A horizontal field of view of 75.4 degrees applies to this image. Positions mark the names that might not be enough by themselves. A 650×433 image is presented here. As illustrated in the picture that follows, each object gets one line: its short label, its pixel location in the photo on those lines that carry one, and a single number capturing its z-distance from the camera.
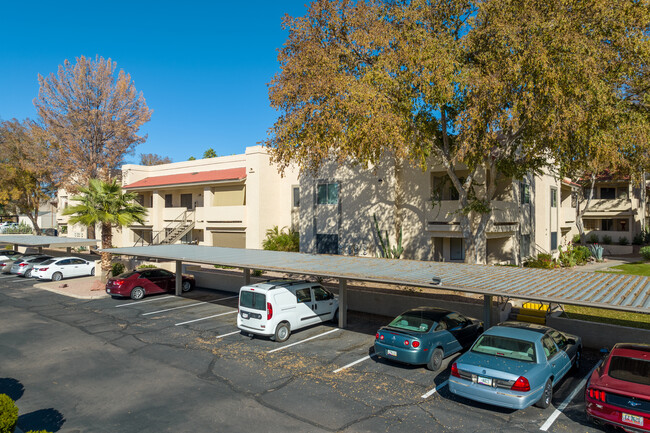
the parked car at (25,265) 28.66
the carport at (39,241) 29.33
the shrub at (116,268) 26.69
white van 13.59
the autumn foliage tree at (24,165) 40.97
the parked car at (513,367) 8.27
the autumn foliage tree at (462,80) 15.50
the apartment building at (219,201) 32.66
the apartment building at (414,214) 24.92
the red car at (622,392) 7.23
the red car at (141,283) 20.61
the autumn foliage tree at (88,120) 38.19
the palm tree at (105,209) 23.67
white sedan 27.19
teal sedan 10.95
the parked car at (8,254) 32.61
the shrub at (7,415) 6.37
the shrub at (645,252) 32.72
